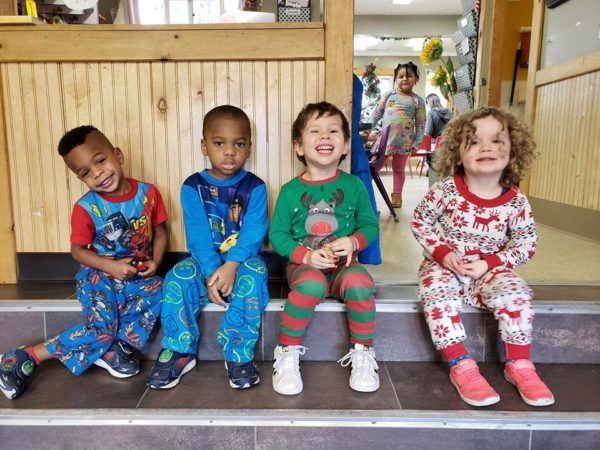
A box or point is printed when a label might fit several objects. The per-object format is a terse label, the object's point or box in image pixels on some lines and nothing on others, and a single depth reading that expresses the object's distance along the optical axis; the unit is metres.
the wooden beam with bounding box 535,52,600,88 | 2.57
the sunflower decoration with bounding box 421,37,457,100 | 4.20
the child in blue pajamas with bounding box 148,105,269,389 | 1.47
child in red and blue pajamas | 1.48
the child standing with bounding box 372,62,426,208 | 3.86
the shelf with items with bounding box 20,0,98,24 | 1.80
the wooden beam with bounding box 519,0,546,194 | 3.13
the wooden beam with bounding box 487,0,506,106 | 3.40
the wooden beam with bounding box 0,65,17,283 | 1.80
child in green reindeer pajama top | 1.45
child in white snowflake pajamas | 1.40
